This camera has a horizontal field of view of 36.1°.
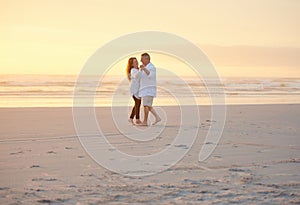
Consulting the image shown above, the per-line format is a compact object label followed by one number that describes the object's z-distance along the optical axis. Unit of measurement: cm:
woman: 1176
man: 1143
